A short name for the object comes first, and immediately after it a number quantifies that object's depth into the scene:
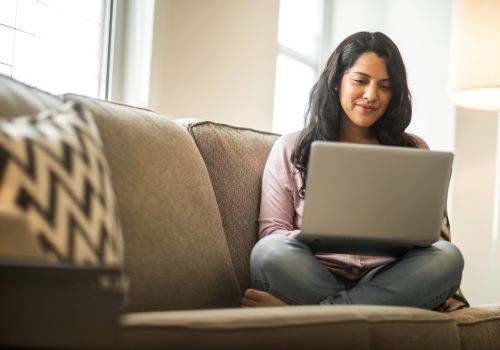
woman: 1.83
